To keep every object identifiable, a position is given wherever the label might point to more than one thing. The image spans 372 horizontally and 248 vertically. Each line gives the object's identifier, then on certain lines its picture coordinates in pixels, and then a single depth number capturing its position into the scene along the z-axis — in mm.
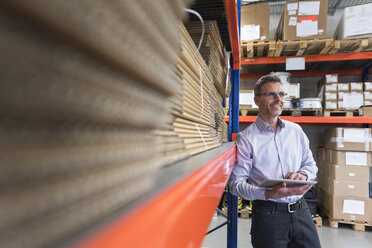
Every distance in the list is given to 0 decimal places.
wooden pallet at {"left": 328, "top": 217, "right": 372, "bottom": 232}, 4055
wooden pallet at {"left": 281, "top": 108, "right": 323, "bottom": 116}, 4438
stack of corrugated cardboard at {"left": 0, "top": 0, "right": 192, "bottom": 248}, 160
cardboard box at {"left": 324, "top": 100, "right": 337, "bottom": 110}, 4355
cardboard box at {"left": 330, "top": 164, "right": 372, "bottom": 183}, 4078
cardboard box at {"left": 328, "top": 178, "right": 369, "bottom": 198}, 4047
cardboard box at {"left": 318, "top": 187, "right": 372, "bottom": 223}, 4051
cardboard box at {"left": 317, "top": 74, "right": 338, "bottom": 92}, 4352
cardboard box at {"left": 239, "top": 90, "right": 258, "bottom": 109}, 4555
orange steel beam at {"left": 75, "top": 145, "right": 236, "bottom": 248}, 200
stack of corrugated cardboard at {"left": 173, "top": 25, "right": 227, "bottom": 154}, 857
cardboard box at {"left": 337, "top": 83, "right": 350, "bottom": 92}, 4309
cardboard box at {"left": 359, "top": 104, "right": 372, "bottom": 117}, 4134
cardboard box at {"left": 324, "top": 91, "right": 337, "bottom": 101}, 4363
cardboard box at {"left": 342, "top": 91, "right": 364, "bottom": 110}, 4281
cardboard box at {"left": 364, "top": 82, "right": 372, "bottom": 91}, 4289
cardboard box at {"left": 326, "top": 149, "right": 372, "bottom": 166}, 4098
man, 2320
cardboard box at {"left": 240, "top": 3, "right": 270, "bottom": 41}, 4402
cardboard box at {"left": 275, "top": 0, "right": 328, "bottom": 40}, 4164
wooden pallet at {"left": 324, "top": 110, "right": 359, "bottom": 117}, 4332
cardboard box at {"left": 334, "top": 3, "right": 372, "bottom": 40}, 3938
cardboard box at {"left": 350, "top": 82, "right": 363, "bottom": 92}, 4273
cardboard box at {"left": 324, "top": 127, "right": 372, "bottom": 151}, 4105
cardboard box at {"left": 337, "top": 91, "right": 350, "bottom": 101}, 4333
